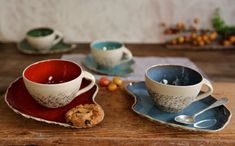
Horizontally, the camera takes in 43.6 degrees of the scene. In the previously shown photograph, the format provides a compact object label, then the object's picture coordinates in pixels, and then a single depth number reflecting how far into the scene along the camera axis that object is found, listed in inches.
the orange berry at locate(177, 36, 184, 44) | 43.7
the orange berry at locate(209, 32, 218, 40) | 43.8
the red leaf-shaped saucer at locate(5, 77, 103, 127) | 19.8
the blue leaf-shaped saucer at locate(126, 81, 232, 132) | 19.2
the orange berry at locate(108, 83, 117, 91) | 24.8
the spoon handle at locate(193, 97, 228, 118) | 21.2
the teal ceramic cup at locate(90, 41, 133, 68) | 32.4
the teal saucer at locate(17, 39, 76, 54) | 39.0
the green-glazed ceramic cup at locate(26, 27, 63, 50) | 38.4
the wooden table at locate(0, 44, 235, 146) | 18.2
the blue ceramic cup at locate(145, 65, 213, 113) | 19.4
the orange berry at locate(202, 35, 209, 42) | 43.4
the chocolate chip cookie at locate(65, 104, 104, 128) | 19.1
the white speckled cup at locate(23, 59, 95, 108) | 19.4
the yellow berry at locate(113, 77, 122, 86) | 25.4
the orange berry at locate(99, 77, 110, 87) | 25.5
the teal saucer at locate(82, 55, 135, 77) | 32.3
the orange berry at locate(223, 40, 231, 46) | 42.9
